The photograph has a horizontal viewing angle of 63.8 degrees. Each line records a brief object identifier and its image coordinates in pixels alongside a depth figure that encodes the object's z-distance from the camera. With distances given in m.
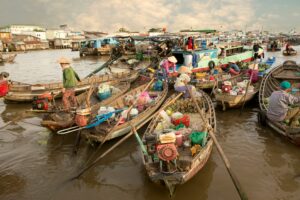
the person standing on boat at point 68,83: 7.59
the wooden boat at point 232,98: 9.15
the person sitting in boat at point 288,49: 29.20
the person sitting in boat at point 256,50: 18.28
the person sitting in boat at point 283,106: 6.29
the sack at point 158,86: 10.70
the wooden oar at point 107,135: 5.72
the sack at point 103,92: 9.34
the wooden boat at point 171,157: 4.23
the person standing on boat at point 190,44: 14.33
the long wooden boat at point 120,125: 6.24
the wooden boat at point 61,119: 6.84
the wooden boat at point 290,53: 29.27
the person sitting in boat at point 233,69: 12.09
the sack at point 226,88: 9.21
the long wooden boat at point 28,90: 11.27
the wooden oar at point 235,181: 3.52
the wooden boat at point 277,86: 6.32
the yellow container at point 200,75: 12.17
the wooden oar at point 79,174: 5.40
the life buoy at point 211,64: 14.02
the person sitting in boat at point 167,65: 11.72
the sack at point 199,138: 5.24
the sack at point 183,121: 6.25
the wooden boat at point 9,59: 30.23
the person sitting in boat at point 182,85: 8.50
